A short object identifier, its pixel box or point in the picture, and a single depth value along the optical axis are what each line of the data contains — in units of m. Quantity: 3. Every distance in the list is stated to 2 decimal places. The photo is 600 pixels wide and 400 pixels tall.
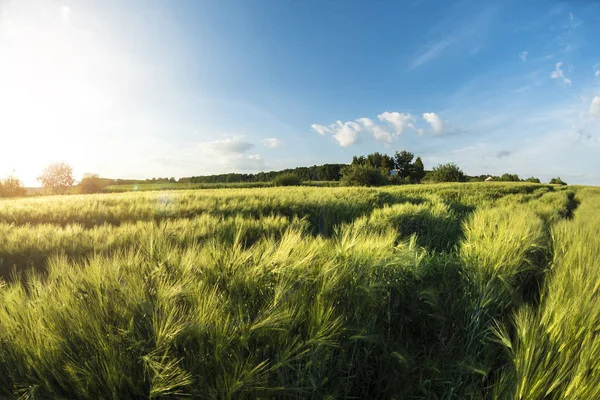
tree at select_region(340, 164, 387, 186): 38.75
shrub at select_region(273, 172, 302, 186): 40.34
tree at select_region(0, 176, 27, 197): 39.61
